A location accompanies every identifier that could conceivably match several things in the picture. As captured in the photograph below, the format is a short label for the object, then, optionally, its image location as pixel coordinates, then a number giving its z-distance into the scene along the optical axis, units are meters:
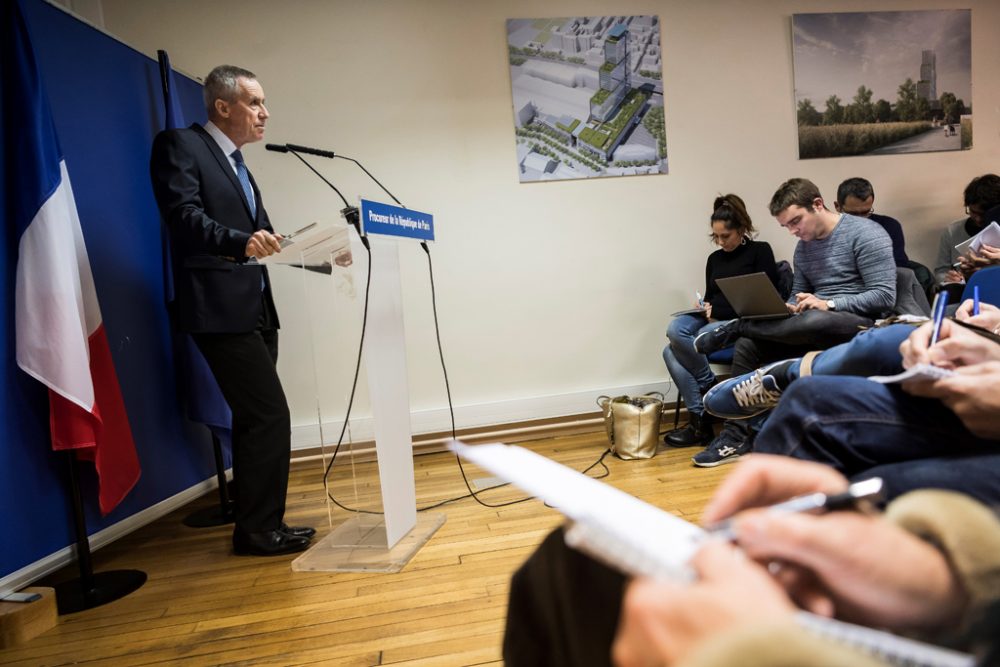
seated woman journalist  3.16
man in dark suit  1.96
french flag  1.84
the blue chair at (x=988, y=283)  1.80
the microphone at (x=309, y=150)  1.99
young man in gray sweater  2.30
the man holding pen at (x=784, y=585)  0.36
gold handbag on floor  2.91
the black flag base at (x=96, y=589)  1.83
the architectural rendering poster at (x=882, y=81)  3.62
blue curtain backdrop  1.85
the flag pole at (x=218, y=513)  2.52
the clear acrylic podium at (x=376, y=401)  1.87
